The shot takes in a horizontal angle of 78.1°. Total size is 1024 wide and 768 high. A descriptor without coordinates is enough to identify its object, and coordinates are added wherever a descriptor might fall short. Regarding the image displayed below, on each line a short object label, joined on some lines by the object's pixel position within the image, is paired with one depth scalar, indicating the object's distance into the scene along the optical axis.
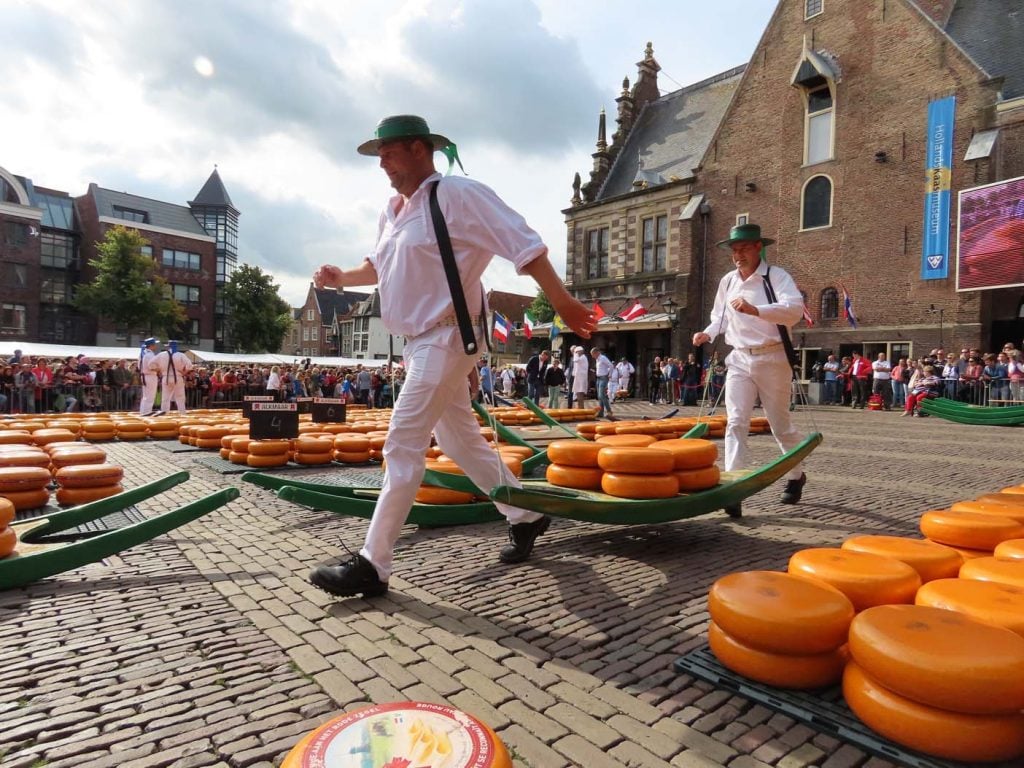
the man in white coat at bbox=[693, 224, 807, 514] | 5.18
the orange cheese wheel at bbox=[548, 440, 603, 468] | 3.99
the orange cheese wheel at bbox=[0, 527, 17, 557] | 3.17
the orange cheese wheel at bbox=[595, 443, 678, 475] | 3.73
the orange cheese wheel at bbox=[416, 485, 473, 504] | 4.64
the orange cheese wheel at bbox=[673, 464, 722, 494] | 3.95
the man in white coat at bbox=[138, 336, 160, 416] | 15.32
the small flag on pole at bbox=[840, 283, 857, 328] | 23.64
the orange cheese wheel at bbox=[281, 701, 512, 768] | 1.41
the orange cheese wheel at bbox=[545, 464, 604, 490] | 3.98
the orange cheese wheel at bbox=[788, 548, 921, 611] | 2.31
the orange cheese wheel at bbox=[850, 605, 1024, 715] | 1.65
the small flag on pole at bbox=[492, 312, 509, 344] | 22.97
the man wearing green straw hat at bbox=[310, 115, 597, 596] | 3.00
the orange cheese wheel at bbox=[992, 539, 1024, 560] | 2.63
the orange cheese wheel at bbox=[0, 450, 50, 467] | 4.97
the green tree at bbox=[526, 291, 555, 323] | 51.12
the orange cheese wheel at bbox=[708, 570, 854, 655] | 2.06
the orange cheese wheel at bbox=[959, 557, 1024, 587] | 2.31
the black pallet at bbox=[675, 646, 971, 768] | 1.76
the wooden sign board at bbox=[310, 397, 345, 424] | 10.64
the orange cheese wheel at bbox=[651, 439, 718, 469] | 3.94
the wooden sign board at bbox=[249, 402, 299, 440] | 7.74
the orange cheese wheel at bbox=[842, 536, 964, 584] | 2.59
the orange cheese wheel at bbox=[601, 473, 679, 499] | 3.69
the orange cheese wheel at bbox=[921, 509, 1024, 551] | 2.95
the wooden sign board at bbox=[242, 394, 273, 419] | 8.11
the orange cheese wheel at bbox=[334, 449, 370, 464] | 7.83
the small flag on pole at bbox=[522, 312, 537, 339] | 31.95
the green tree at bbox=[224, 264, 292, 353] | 50.84
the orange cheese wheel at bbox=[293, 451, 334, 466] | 7.65
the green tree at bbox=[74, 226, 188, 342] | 41.44
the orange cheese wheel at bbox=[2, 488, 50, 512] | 4.55
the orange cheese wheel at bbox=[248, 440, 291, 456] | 7.46
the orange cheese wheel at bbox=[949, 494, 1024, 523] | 3.14
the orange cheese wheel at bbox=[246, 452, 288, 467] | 7.40
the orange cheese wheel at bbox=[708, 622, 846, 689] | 2.12
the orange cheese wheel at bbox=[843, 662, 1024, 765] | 1.68
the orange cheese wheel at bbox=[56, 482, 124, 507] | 4.93
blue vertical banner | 21.92
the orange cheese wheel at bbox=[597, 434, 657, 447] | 4.21
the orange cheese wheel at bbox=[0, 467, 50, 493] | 4.53
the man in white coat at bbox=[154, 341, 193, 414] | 15.45
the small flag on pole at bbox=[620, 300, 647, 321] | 28.70
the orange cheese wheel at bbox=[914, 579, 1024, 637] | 1.99
